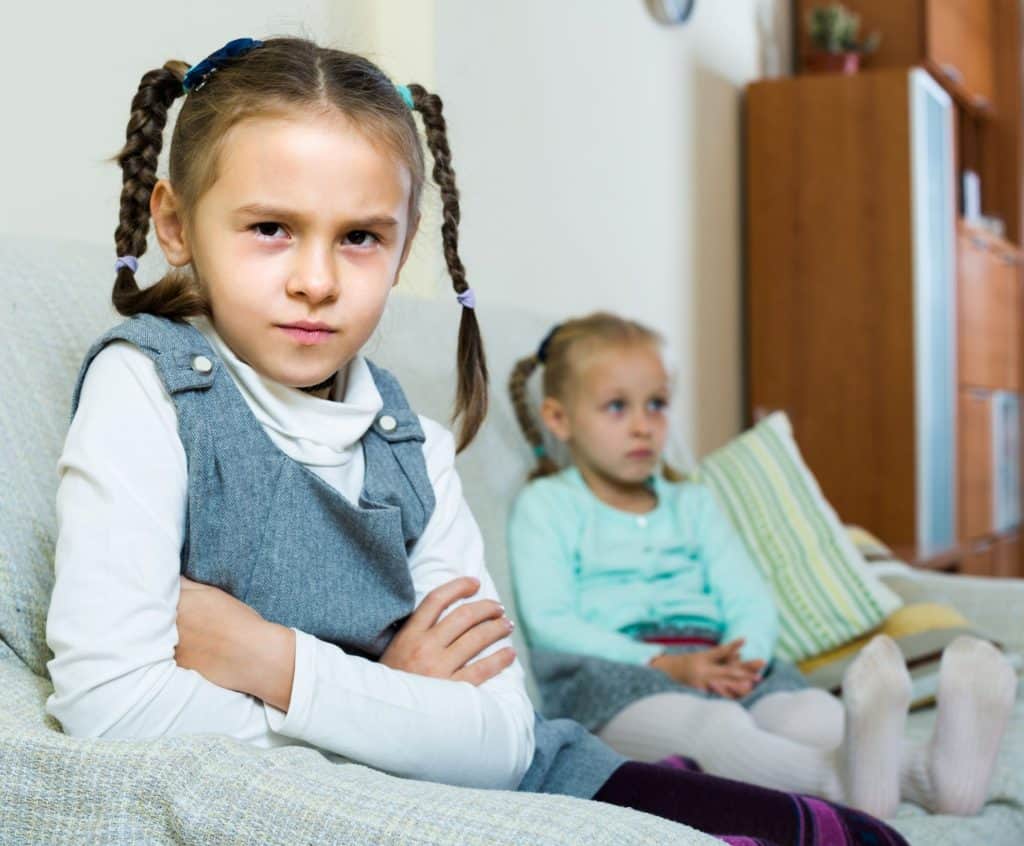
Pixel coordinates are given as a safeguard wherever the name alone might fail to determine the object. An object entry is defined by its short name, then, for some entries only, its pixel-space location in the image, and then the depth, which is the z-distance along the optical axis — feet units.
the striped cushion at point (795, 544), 6.35
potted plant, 12.49
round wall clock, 10.61
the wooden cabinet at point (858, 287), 11.68
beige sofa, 2.29
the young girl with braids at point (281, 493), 2.91
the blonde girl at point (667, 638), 4.31
